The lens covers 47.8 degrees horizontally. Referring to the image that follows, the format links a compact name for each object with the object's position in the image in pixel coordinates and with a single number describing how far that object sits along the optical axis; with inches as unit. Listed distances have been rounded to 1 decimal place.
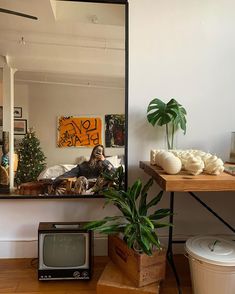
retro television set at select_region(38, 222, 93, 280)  67.6
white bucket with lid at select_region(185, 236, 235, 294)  55.1
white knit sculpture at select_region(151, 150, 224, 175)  56.7
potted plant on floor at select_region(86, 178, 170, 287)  58.6
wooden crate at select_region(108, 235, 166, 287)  59.4
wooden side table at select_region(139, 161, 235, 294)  51.7
